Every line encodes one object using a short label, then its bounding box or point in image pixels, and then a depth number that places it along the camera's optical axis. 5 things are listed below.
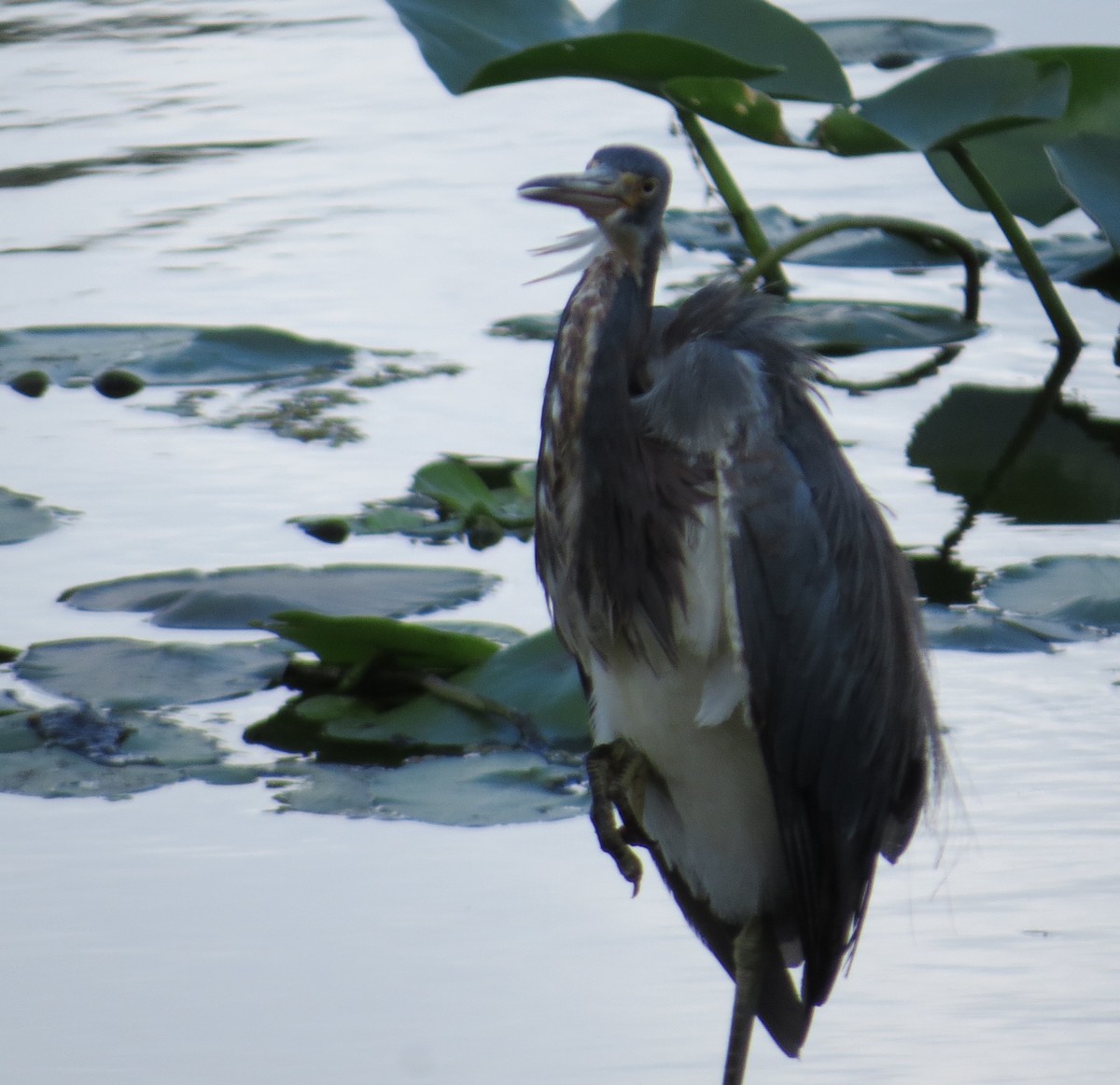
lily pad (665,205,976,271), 12.12
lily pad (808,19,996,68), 13.41
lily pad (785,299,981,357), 11.04
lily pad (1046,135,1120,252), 9.45
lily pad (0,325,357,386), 10.34
